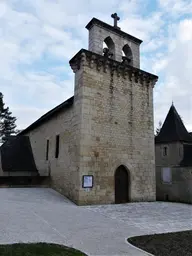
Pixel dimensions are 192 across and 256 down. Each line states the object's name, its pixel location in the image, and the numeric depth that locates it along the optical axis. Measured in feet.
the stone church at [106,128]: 33.73
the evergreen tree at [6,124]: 120.06
